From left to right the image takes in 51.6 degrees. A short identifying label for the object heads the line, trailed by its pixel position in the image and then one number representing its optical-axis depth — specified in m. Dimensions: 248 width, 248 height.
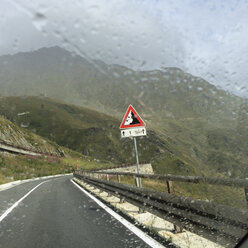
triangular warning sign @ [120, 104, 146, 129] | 8.33
